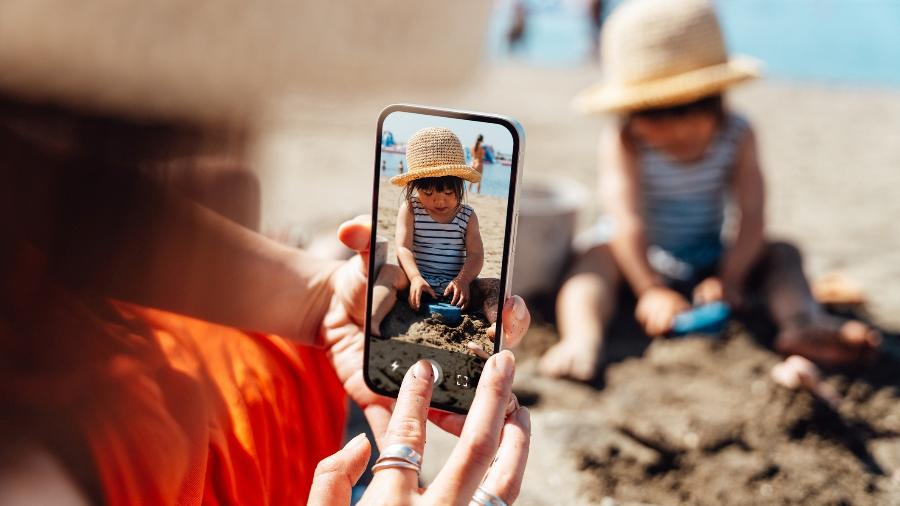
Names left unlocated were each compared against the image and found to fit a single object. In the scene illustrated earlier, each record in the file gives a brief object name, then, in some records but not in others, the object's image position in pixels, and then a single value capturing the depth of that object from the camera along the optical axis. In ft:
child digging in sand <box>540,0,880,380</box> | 6.10
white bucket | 6.43
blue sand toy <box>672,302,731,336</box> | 5.88
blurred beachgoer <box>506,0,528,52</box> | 22.49
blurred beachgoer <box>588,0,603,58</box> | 20.42
